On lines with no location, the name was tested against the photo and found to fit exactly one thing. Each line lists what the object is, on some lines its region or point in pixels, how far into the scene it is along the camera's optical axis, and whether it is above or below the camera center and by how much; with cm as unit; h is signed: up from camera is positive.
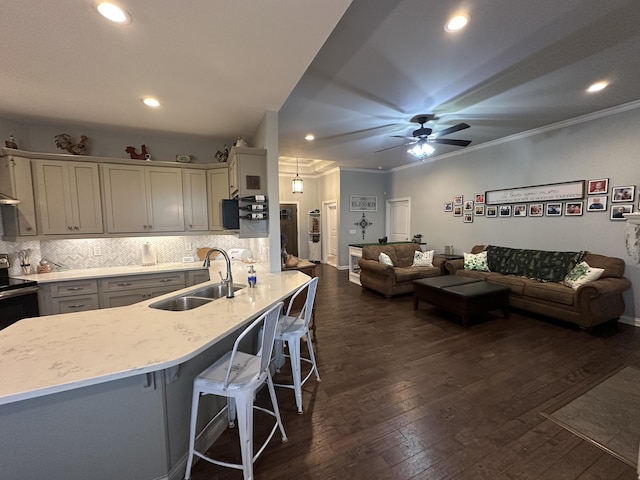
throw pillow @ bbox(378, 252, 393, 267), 525 -75
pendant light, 655 +100
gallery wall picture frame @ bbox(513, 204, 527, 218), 475 +22
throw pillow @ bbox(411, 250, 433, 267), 554 -80
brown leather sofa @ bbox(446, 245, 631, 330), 326 -105
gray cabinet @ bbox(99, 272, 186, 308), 315 -80
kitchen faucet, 208 -48
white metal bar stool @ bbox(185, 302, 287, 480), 136 -88
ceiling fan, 380 +132
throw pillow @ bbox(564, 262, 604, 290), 351 -76
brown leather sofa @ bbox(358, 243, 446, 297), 494 -96
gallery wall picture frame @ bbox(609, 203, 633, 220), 354 +15
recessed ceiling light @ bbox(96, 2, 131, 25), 148 +128
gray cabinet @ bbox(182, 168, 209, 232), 377 +39
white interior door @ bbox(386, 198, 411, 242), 744 +12
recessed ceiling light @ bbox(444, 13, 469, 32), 190 +154
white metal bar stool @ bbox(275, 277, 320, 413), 203 -91
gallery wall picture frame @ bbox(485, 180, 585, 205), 407 +51
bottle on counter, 242 -52
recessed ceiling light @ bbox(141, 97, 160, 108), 265 +132
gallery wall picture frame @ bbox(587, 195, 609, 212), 378 +27
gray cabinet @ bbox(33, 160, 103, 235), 310 +37
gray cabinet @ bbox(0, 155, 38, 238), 291 +38
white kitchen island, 108 -81
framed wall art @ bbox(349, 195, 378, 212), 761 +62
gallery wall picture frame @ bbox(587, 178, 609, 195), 376 +52
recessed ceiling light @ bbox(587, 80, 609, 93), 293 +159
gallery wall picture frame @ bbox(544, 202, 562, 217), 429 +20
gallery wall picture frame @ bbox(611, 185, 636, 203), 352 +38
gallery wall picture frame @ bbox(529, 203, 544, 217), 452 +21
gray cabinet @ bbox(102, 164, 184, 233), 341 +38
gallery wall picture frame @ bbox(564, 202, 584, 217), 405 +21
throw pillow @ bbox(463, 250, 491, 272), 497 -79
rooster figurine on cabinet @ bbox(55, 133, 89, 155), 321 +105
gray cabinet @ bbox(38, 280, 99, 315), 289 -82
